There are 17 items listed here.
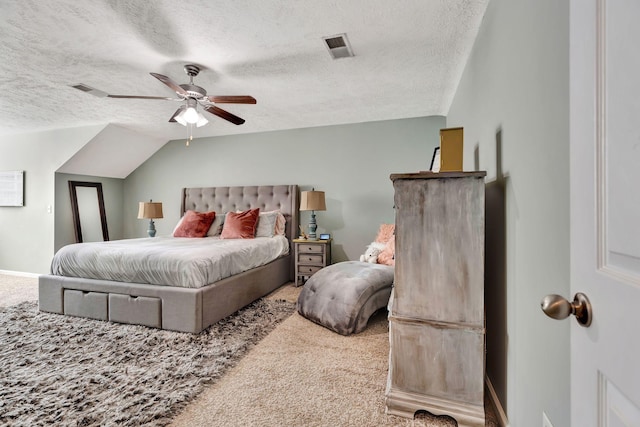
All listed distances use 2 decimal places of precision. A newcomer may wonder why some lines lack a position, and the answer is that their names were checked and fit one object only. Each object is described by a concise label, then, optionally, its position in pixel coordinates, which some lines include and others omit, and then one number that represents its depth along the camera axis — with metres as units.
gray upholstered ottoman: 2.59
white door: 0.45
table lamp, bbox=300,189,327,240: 4.10
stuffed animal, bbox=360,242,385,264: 3.45
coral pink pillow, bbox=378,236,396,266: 3.25
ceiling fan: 2.67
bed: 2.60
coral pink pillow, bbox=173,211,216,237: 4.32
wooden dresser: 1.55
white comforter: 2.70
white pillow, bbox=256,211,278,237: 4.27
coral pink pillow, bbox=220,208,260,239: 4.08
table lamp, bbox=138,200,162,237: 4.79
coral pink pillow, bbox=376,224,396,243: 3.64
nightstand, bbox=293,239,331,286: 4.12
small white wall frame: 4.77
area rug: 1.61
